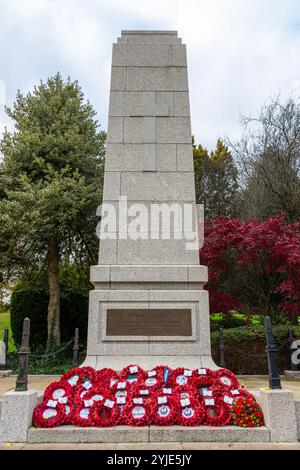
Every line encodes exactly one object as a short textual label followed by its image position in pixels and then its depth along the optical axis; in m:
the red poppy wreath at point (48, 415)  4.62
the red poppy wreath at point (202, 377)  5.18
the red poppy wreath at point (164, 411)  4.65
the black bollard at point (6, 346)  11.46
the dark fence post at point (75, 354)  8.52
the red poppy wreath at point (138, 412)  4.65
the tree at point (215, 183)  25.34
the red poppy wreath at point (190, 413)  4.62
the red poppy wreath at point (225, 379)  5.20
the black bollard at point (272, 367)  4.75
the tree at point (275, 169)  16.78
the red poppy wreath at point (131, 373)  5.36
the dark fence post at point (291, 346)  10.14
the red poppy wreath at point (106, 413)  4.63
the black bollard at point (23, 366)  4.78
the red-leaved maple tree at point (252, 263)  10.10
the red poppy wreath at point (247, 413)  4.66
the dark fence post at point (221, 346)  9.13
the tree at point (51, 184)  13.32
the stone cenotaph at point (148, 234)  6.20
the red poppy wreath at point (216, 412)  4.63
